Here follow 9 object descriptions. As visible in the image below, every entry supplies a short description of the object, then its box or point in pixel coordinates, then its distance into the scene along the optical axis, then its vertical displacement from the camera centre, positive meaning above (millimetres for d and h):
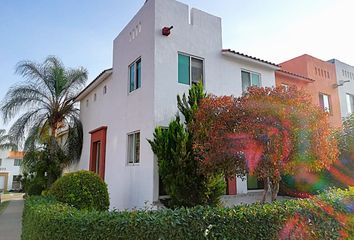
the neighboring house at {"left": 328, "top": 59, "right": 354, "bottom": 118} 21359 +6608
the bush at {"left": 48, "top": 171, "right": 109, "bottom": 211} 8898 -662
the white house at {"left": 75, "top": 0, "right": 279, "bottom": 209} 11180 +4296
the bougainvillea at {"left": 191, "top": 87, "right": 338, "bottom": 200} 7512 +931
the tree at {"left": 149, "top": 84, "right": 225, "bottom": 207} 9320 +41
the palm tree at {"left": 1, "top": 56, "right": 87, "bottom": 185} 18672 +4336
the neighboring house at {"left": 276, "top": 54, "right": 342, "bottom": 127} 19359 +6536
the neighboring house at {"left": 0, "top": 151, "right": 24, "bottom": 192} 48828 +78
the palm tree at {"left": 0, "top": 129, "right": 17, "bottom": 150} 34775 +3973
